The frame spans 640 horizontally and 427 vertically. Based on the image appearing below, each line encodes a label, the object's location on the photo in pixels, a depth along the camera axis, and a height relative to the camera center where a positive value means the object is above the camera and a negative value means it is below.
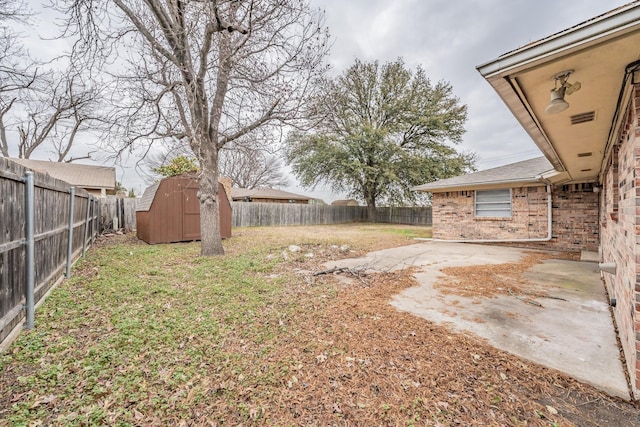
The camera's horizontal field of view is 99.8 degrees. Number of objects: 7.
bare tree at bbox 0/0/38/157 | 6.71 +4.85
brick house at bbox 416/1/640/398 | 1.62 +0.96
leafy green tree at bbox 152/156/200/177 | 18.51 +3.09
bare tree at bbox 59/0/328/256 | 5.19 +3.26
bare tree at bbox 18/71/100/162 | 10.26 +4.78
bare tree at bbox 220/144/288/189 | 29.67 +4.47
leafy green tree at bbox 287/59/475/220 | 19.05 +5.28
